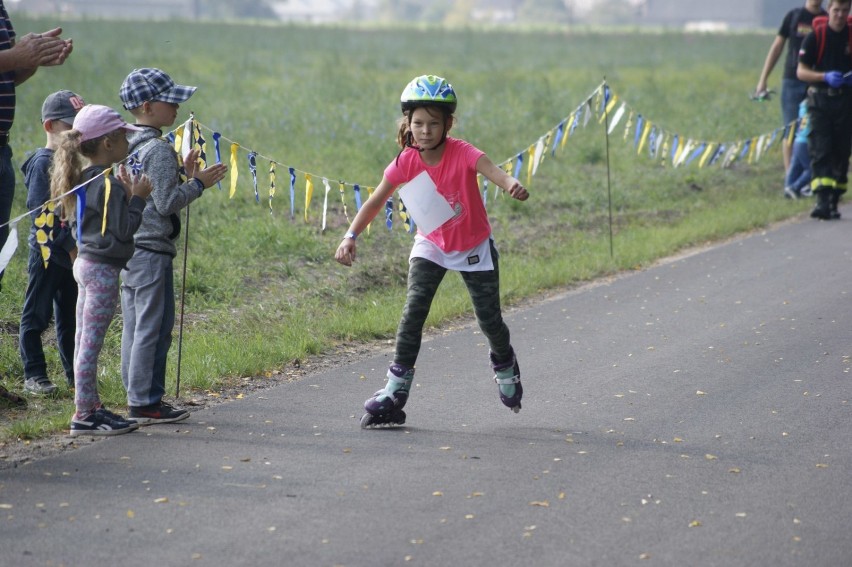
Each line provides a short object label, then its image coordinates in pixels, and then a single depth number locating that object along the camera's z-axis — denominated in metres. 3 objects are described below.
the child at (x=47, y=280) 13.60
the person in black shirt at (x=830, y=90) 26.04
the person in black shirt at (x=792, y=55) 29.20
